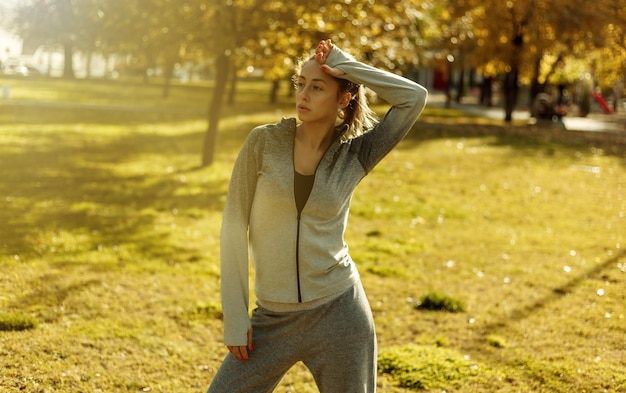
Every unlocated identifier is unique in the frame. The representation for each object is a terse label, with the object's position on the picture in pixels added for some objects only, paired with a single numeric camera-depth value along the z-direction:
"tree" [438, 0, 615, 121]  25.31
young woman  2.87
